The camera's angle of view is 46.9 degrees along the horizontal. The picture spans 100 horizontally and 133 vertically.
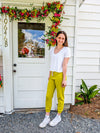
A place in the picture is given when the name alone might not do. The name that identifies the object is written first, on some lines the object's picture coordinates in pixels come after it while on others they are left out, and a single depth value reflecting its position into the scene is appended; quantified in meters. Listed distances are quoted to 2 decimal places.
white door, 2.54
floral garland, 2.26
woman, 2.00
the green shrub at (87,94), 2.94
